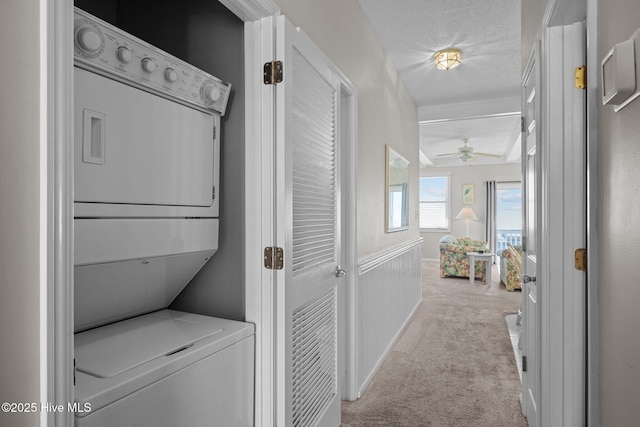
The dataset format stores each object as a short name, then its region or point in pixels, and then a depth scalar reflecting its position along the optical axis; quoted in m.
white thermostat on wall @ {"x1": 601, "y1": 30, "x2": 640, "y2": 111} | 0.71
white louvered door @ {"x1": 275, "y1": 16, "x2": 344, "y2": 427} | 1.49
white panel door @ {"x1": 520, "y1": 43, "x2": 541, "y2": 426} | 1.79
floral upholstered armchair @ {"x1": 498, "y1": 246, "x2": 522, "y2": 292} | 5.64
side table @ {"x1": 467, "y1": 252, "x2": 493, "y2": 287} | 6.39
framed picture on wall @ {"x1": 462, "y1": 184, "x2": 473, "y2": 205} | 9.62
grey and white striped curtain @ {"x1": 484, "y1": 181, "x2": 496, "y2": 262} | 9.39
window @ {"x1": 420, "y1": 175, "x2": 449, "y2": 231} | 9.82
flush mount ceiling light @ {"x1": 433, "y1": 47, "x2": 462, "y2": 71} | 3.25
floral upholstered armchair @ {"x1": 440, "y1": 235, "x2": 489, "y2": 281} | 6.70
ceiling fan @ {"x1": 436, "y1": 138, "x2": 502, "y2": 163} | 6.81
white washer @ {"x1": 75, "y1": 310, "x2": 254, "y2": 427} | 0.95
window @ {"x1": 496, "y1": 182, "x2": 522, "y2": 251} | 9.30
